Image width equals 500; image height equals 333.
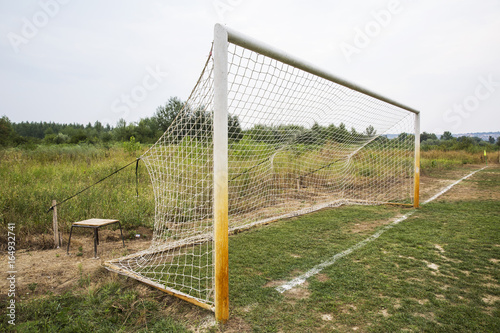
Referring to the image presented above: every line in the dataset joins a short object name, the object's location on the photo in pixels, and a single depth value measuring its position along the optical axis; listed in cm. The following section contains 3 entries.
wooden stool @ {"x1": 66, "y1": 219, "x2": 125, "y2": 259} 331
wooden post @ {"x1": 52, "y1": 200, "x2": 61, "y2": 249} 376
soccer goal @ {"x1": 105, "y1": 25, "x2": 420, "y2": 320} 213
